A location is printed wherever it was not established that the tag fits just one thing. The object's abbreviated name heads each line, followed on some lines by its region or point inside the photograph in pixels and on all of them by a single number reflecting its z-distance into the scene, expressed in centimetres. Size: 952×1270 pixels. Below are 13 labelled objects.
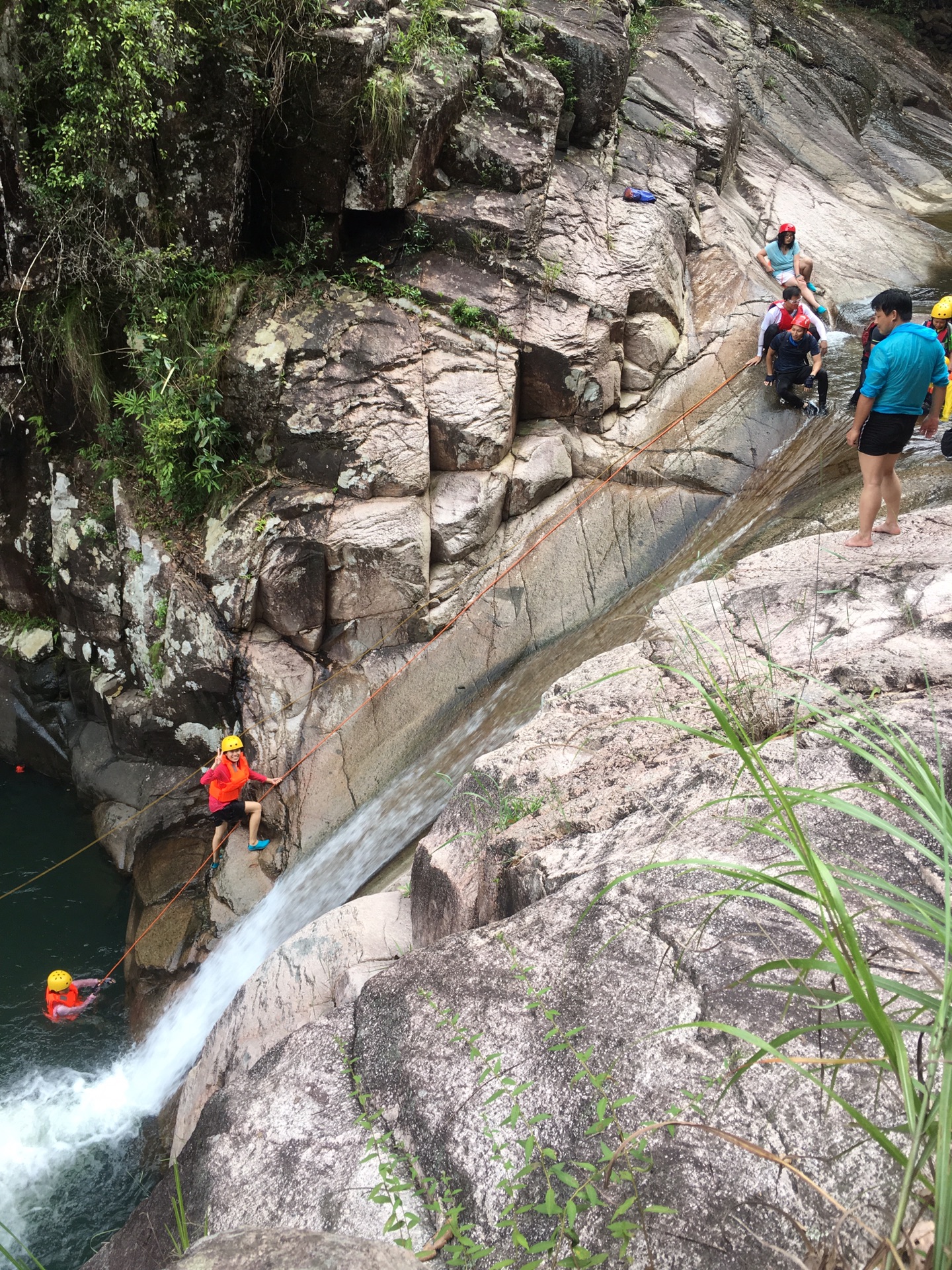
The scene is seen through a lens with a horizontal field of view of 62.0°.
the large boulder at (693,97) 930
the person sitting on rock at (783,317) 695
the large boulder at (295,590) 661
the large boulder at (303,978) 407
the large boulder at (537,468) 712
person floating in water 612
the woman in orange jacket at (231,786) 640
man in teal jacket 410
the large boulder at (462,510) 687
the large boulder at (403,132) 654
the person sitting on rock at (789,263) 850
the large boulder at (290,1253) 172
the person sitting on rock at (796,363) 709
